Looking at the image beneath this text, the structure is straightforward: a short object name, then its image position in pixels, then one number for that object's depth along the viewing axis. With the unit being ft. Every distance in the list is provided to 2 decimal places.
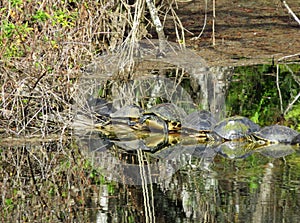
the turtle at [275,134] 58.29
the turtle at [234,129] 59.47
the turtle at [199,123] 60.90
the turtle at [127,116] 64.59
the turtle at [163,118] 62.85
